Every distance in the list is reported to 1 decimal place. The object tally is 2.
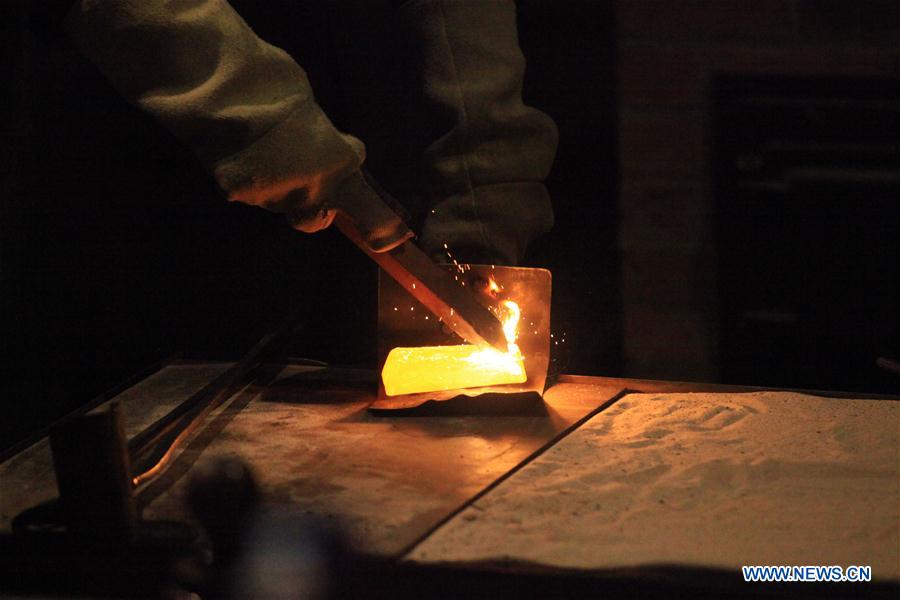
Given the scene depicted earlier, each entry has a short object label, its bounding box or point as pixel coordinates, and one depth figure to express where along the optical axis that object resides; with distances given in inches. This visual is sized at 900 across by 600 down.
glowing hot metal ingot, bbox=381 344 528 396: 200.4
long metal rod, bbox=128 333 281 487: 189.6
